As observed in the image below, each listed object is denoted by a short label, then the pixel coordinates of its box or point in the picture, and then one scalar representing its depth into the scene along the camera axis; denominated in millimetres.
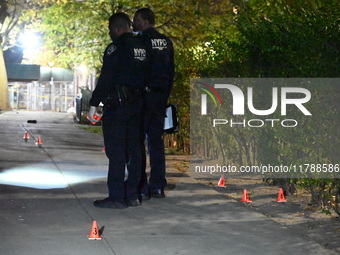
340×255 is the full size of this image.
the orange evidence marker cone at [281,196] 11102
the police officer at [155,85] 10141
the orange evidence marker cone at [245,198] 10906
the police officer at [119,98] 9453
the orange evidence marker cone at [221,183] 12597
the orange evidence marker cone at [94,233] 7957
